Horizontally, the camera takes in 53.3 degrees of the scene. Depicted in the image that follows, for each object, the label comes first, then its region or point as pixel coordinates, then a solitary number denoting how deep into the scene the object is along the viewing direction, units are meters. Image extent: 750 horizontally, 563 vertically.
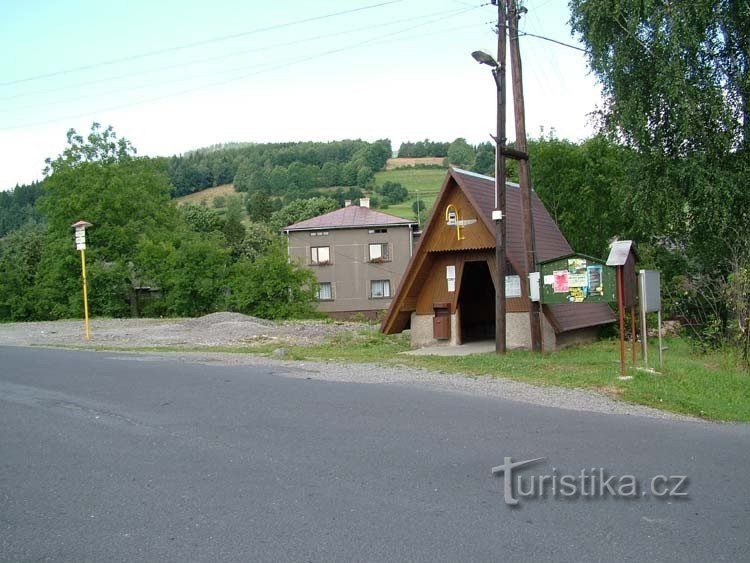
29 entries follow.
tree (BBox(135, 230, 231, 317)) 41.75
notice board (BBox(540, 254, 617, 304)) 14.80
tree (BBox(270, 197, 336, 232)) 91.50
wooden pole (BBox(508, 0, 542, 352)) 17.98
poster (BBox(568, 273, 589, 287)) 15.30
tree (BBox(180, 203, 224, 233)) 85.48
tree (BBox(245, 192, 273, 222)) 102.88
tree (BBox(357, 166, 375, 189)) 117.44
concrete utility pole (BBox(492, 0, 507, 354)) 17.62
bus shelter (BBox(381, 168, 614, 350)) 20.30
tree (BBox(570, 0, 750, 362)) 20.78
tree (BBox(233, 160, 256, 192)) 127.06
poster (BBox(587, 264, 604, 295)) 14.94
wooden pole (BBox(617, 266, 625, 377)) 13.08
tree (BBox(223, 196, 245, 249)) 77.40
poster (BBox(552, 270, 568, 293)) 15.68
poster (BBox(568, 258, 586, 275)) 15.41
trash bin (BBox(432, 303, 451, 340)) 22.03
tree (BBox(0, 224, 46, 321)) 49.97
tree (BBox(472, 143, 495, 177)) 77.35
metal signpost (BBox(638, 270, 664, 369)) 13.90
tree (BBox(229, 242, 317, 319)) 40.41
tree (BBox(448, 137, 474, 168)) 99.11
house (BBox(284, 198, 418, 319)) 56.94
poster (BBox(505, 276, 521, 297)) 19.16
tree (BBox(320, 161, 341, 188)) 121.25
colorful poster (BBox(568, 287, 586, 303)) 15.35
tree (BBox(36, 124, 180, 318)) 48.00
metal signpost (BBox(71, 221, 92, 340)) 23.72
